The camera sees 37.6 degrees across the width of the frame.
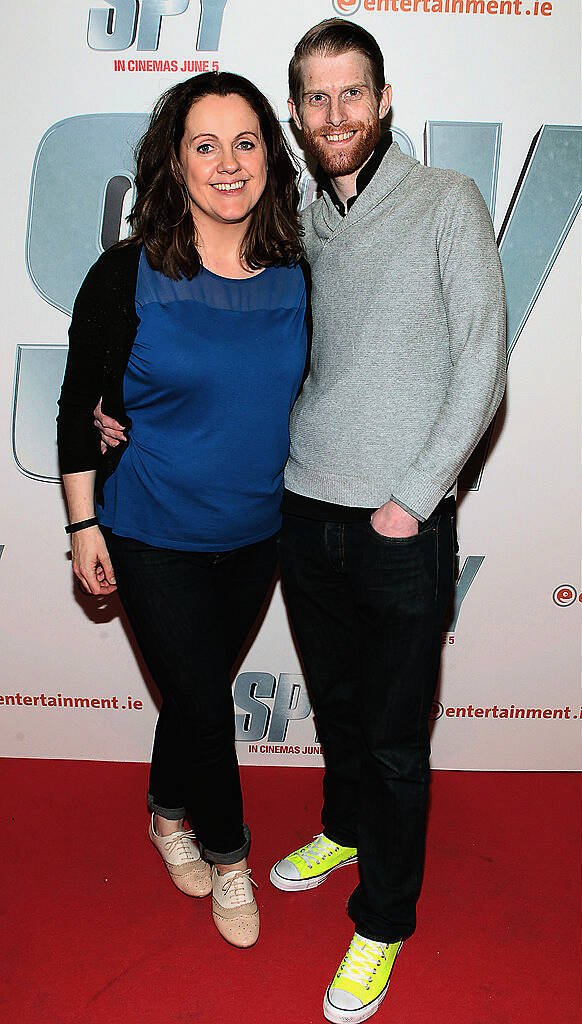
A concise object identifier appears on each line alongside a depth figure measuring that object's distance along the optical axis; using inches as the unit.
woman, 60.4
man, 58.5
